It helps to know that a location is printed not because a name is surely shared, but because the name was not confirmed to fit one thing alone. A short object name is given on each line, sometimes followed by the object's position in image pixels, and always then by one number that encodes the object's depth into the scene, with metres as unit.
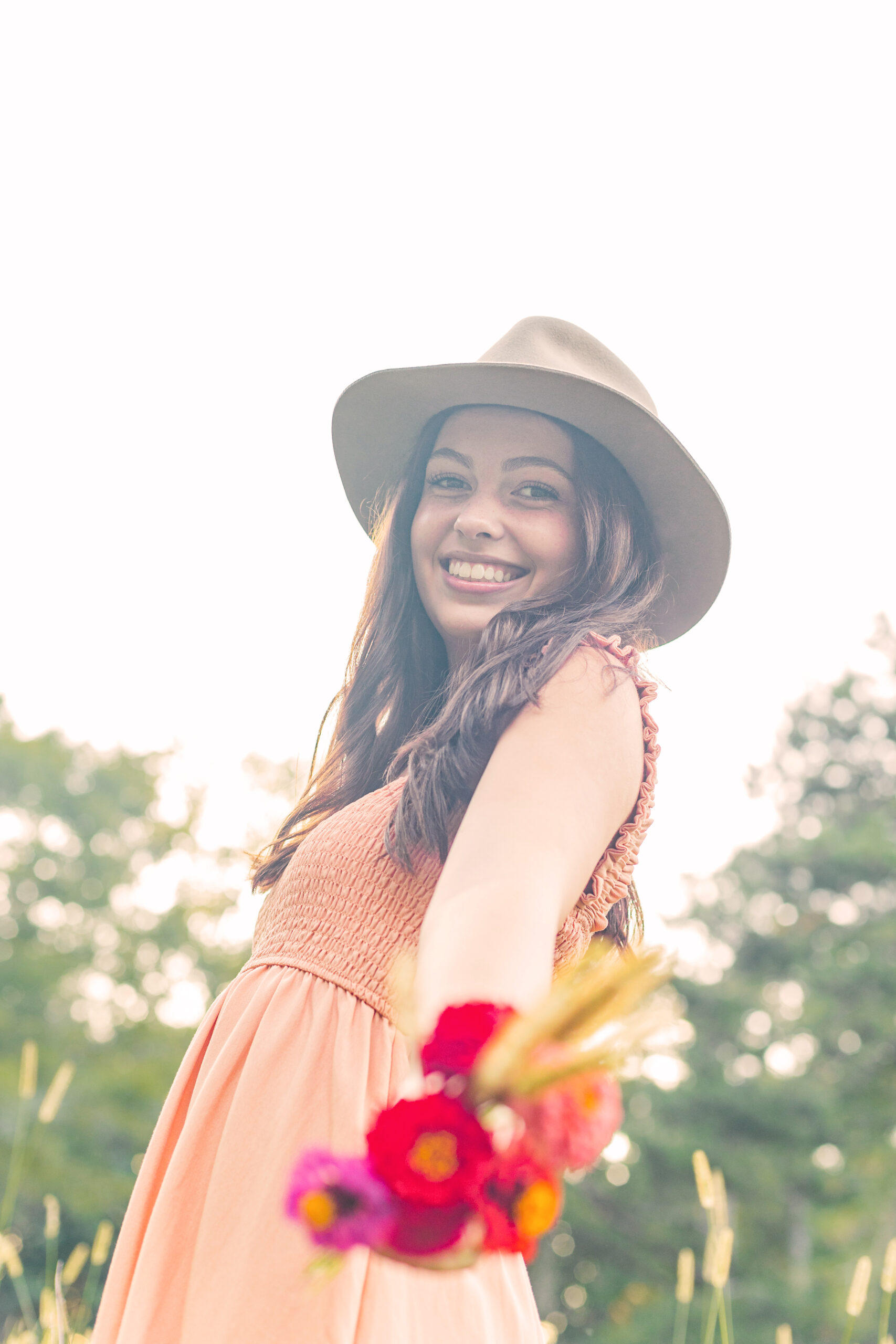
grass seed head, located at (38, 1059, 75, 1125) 2.58
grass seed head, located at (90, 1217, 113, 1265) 2.51
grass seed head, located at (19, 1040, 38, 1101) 2.59
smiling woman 1.01
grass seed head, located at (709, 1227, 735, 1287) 2.08
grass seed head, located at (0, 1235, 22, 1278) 2.54
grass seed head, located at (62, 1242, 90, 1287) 2.59
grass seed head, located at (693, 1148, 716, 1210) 2.13
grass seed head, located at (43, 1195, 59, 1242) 2.59
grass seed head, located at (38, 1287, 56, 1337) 2.42
